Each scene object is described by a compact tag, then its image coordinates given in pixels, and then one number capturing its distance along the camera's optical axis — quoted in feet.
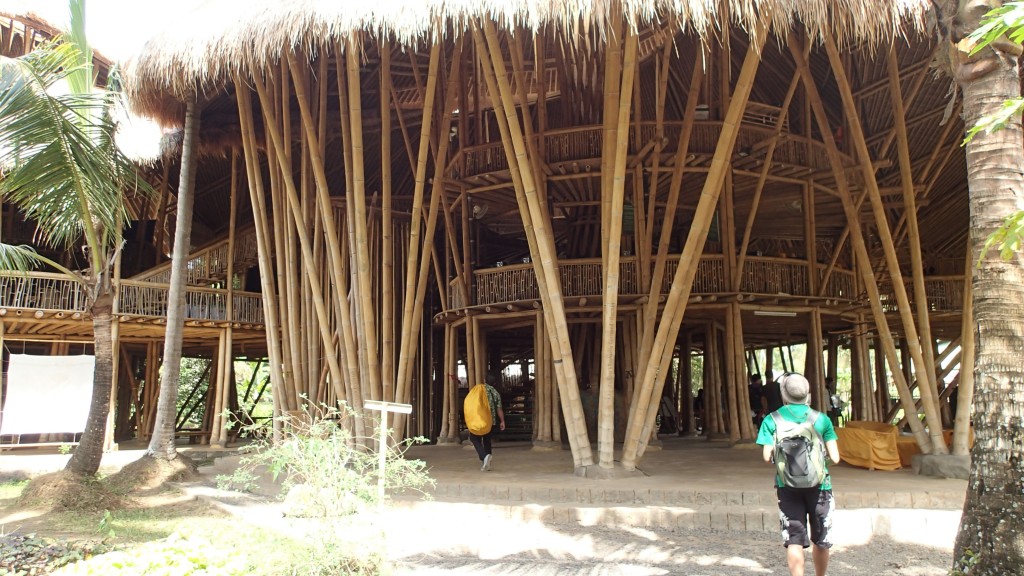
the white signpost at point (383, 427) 16.09
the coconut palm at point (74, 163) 25.02
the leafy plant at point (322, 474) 15.48
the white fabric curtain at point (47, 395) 47.14
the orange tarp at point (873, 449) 32.22
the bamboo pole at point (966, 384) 29.40
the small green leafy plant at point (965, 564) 13.60
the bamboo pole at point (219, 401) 54.29
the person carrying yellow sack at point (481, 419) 31.42
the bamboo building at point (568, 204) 28.17
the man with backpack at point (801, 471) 14.34
